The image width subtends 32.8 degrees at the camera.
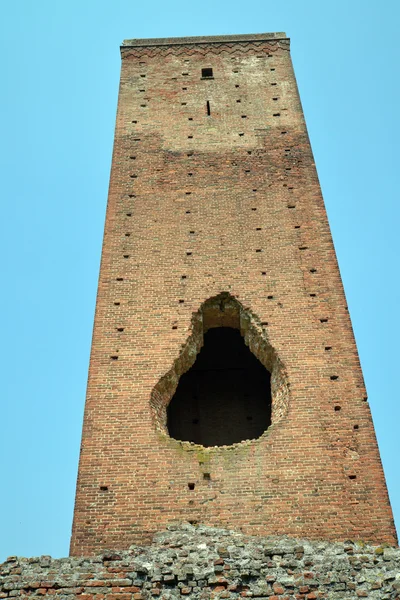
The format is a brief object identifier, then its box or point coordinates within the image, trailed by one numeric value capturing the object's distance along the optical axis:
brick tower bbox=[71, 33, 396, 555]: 8.25
